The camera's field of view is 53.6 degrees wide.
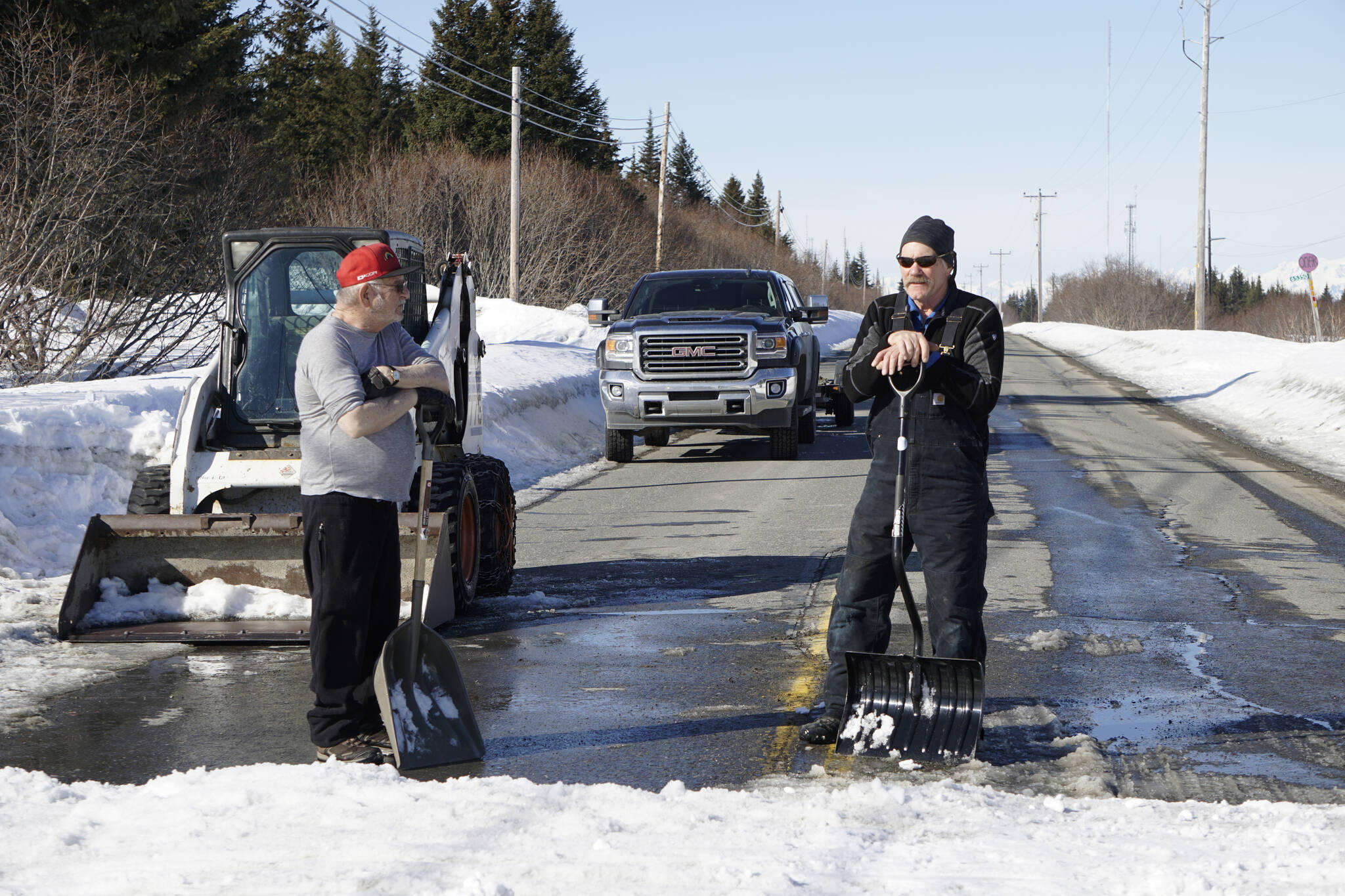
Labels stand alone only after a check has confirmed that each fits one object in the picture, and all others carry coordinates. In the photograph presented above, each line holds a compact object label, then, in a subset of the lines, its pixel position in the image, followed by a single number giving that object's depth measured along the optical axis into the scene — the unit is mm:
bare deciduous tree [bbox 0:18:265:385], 15773
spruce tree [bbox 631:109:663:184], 94875
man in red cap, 4965
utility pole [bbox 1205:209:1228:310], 104312
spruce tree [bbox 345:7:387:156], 62188
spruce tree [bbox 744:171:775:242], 112250
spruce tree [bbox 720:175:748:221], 106375
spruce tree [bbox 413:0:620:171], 53781
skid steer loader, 7047
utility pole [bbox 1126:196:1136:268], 126850
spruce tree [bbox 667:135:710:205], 93000
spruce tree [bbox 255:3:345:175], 59688
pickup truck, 15211
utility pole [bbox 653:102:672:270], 43447
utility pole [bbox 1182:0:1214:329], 43688
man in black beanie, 4980
